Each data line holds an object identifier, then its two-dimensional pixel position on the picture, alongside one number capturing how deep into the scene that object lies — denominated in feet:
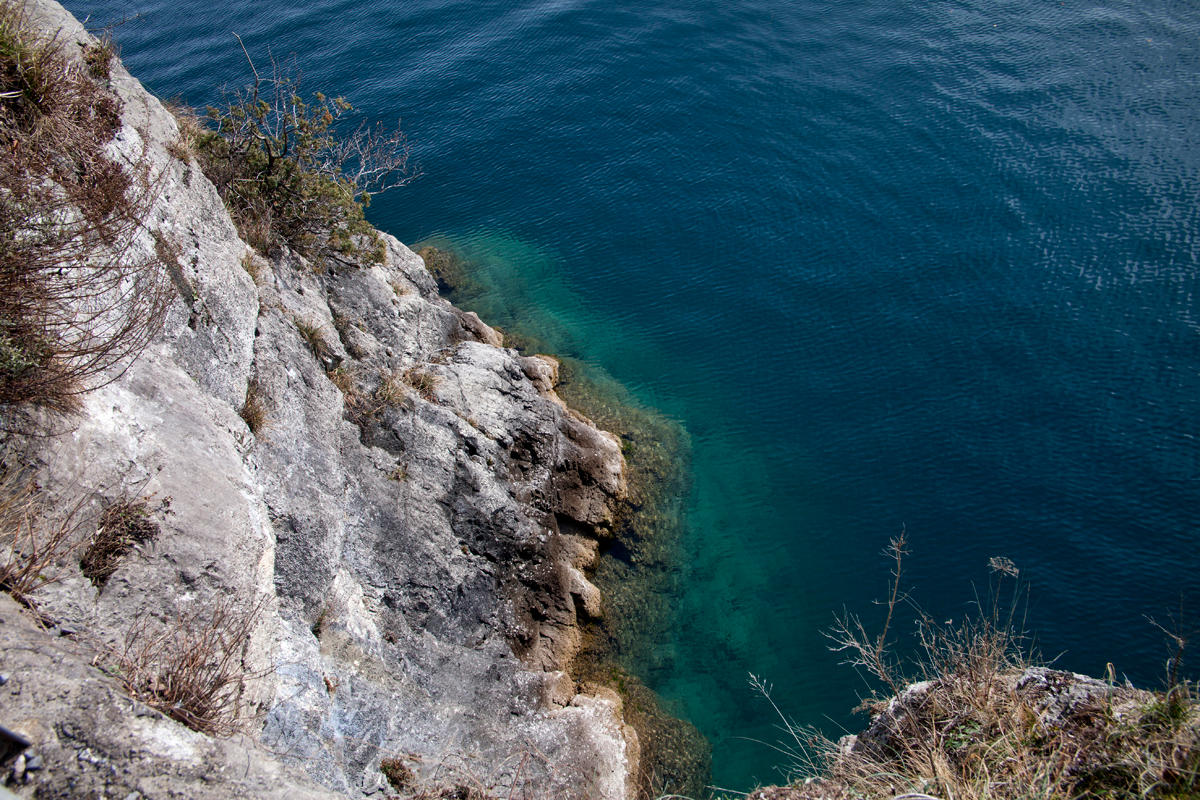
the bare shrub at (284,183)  57.57
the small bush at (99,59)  44.57
